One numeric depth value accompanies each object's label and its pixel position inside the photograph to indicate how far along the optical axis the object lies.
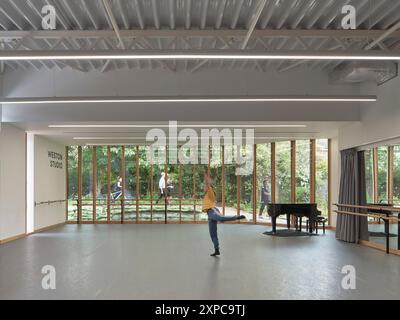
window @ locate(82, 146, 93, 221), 16.11
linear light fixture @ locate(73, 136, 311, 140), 13.28
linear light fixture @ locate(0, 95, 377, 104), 7.74
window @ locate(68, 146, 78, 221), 16.17
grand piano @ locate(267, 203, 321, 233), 11.33
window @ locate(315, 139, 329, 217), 13.61
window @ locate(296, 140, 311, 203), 13.85
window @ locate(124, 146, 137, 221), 16.08
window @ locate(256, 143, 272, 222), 14.86
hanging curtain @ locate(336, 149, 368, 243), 10.16
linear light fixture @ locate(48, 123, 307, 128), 10.54
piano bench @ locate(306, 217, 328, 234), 11.56
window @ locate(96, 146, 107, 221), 16.03
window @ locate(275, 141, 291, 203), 14.23
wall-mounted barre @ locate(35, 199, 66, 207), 12.85
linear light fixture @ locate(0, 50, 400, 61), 5.65
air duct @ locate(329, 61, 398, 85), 8.16
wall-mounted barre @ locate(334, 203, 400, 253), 8.44
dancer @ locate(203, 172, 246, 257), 7.79
